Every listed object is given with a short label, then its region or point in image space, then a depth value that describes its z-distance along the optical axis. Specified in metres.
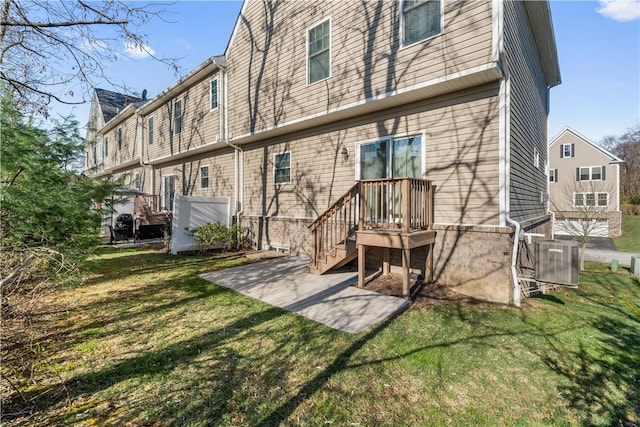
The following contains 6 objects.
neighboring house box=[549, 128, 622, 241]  21.69
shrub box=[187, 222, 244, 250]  9.81
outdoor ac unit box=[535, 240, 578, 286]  5.23
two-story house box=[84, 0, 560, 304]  5.38
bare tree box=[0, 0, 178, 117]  4.70
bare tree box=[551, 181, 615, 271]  19.89
